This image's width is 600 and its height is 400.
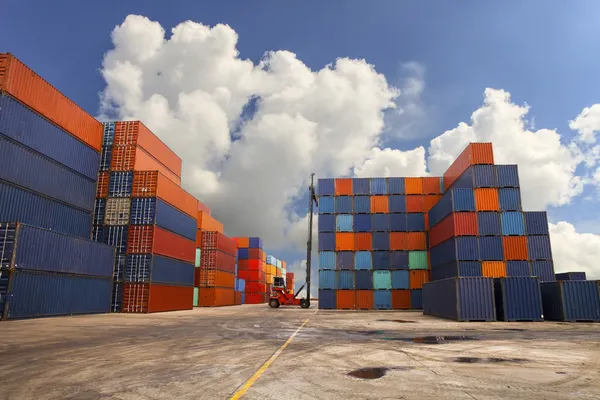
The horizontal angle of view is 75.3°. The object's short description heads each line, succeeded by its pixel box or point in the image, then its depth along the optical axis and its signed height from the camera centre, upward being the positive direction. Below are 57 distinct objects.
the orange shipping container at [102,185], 33.69 +8.07
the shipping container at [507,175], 36.19 +9.81
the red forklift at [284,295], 43.72 -1.63
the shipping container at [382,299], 42.50 -1.91
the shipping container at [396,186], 45.56 +10.99
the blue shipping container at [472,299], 24.39 -1.05
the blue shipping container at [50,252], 21.50 +1.67
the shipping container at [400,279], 42.78 +0.26
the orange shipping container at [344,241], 44.38 +4.49
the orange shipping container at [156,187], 33.12 +8.02
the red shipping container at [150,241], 32.31 +3.26
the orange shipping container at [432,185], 45.62 +11.17
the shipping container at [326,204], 45.66 +8.85
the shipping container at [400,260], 43.34 +2.36
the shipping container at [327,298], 43.34 -1.87
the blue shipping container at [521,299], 24.52 -1.03
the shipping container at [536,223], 35.03 +5.29
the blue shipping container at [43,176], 24.27 +7.08
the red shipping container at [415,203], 45.03 +8.96
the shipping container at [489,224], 35.34 +5.22
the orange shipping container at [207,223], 53.62 +8.35
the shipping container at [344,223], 44.84 +6.57
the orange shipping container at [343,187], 45.84 +10.89
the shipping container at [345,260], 43.75 +2.33
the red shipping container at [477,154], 36.75 +11.97
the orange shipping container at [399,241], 44.03 +4.51
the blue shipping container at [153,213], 32.69 +5.64
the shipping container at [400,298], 42.47 -1.77
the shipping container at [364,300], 42.66 -2.03
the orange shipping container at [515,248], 34.66 +3.03
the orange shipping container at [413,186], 45.59 +11.03
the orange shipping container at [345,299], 42.88 -1.96
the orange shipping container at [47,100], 24.51 +12.58
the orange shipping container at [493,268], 34.75 +1.25
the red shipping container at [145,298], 31.52 -1.49
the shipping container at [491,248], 35.06 +3.03
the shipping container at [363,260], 43.59 +2.33
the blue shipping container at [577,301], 24.66 -1.14
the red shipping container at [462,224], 35.53 +5.22
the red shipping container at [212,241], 51.94 +5.15
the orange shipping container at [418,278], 42.81 +0.40
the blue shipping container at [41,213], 23.97 +4.54
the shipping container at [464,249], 35.22 +2.98
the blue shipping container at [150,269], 31.88 +0.85
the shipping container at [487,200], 35.75 +7.44
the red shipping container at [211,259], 51.09 +2.69
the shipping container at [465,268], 34.88 +1.23
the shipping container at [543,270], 33.97 +1.09
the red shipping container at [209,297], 50.71 -2.19
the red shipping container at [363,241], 44.19 +4.49
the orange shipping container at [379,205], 45.00 +8.69
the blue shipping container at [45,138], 24.44 +9.84
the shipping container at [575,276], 45.00 +0.80
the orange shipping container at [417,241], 43.97 +4.51
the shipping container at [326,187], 46.09 +10.94
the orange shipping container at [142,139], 34.94 +12.97
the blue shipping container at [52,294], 21.59 -0.99
